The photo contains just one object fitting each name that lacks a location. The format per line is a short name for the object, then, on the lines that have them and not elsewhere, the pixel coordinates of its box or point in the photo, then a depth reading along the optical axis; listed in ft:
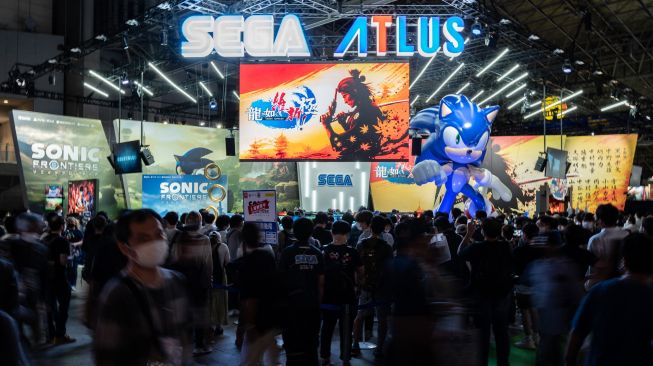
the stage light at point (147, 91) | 72.43
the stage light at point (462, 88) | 76.99
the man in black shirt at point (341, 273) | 18.54
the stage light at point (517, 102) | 85.16
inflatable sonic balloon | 49.83
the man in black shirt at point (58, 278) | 22.30
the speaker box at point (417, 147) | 54.32
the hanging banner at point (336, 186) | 72.18
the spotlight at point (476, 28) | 49.67
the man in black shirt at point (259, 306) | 13.76
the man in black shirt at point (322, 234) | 27.04
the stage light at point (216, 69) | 71.38
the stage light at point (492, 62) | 60.09
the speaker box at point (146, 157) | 55.83
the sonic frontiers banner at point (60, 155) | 58.39
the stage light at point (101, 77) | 67.09
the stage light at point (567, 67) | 55.76
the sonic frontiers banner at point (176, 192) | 40.63
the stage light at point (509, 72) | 65.57
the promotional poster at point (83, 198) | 50.44
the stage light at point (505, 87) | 68.01
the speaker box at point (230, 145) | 59.62
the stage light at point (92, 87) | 78.48
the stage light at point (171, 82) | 63.28
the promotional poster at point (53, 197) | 55.98
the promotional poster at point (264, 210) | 24.13
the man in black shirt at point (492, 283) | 16.51
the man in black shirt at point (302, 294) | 14.73
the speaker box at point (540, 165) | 61.41
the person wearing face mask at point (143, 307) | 7.30
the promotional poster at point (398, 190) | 77.51
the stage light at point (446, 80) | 66.91
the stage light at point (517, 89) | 71.13
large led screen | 53.31
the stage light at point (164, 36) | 49.80
